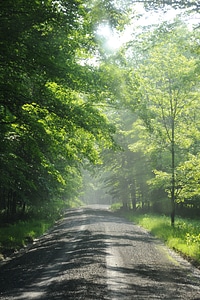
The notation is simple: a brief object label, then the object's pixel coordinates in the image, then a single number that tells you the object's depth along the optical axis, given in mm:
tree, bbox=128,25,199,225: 38379
